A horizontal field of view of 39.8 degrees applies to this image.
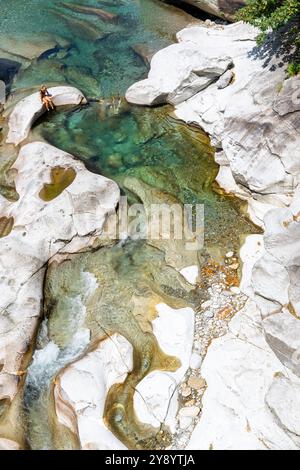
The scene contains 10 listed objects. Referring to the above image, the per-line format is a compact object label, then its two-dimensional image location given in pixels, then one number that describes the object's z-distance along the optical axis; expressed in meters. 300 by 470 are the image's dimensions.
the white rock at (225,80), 24.03
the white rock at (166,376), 14.17
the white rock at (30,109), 24.31
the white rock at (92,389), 13.45
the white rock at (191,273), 17.70
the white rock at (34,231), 15.95
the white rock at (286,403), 12.61
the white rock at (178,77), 24.67
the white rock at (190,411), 14.10
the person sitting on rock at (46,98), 24.65
